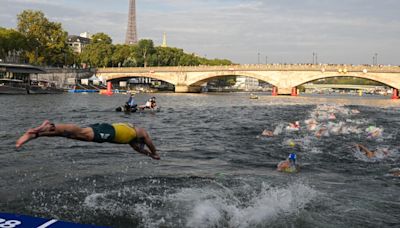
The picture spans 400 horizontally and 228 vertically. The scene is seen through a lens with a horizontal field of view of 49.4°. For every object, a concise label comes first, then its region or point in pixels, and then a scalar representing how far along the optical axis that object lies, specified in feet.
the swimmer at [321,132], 82.88
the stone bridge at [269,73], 286.05
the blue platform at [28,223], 22.89
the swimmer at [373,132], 85.64
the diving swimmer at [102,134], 23.49
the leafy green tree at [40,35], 333.21
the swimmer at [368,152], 61.21
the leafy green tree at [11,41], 307.17
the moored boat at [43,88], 256.40
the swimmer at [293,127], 91.50
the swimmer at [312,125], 92.62
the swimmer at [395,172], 50.01
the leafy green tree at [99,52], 431.02
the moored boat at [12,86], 236.02
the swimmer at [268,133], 85.04
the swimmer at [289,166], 51.08
